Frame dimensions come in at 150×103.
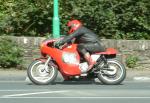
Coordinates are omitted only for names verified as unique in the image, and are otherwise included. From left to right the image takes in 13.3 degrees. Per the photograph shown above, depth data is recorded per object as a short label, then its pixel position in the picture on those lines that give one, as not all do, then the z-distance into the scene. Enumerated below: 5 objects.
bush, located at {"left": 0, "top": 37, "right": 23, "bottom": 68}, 19.11
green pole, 18.64
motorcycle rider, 15.76
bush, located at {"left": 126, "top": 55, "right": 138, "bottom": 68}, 19.38
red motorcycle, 15.72
